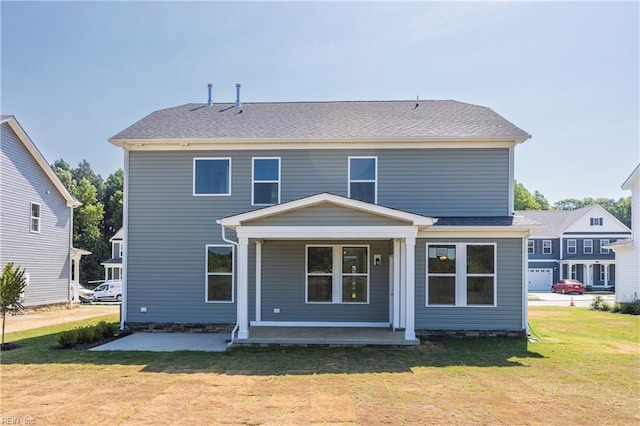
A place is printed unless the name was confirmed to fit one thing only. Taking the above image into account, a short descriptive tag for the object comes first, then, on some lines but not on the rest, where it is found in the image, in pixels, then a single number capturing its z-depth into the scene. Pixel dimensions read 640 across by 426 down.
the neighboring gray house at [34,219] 17.69
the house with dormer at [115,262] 37.03
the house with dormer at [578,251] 39.66
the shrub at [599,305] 21.66
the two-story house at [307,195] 12.20
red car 35.19
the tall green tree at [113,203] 49.78
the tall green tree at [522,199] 64.94
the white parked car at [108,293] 28.95
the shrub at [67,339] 10.62
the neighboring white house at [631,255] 22.81
